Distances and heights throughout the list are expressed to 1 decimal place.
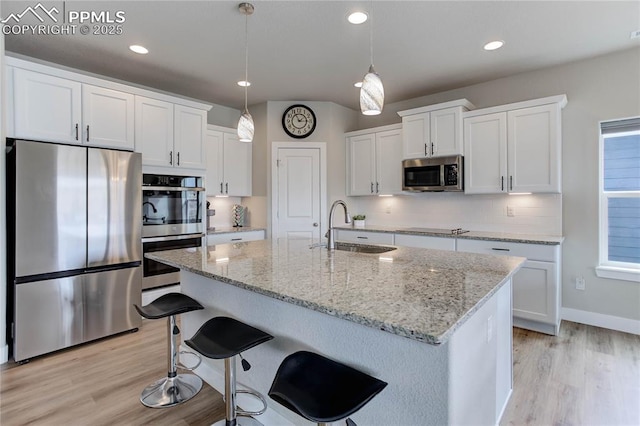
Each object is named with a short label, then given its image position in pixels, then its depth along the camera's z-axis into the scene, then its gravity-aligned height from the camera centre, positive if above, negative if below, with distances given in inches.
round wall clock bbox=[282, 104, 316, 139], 184.7 +51.4
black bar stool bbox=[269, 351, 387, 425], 40.9 -24.6
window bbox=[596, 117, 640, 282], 126.2 +4.0
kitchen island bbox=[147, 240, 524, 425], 43.9 -19.2
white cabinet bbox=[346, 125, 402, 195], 174.1 +27.7
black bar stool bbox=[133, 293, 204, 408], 78.6 -45.1
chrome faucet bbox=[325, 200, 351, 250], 96.0 -8.1
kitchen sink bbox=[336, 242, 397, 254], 100.4 -12.1
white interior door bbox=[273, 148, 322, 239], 183.5 +10.2
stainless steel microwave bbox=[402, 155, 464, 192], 150.2 +17.5
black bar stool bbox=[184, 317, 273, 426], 57.3 -24.2
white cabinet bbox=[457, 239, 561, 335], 119.7 -29.0
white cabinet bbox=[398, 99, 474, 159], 149.1 +38.5
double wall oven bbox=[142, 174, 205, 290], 135.1 -2.9
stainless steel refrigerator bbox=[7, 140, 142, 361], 101.6 -11.0
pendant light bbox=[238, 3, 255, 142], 95.2 +26.2
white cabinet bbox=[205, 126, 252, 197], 173.1 +26.9
